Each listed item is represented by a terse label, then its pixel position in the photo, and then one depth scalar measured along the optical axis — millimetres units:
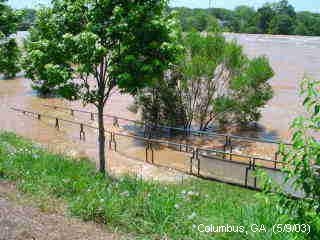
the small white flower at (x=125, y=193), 5707
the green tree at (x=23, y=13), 20081
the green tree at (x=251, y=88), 19859
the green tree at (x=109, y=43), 9992
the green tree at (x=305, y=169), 3301
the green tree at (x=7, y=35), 18906
